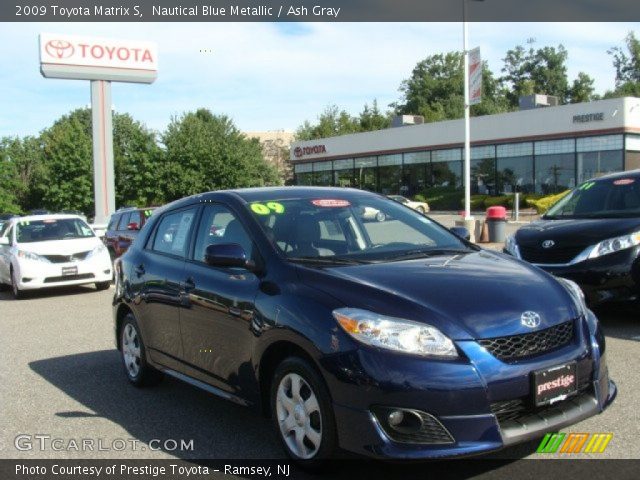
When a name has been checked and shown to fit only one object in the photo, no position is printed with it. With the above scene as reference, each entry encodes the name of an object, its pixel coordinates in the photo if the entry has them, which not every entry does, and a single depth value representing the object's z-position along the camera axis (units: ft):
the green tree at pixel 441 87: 285.43
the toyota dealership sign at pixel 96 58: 120.67
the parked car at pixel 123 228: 64.90
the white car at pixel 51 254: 44.21
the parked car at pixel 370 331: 11.80
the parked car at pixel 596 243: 25.07
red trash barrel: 62.75
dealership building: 117.50
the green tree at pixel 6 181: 162.30
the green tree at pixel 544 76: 288.10
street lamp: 69.82
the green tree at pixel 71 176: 168.45
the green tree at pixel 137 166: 158.40
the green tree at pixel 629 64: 274.98
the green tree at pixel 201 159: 155.12
